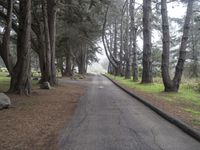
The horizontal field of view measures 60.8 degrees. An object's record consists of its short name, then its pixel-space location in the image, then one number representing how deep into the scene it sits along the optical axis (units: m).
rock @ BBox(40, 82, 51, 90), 10.42
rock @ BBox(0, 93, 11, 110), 5.82
